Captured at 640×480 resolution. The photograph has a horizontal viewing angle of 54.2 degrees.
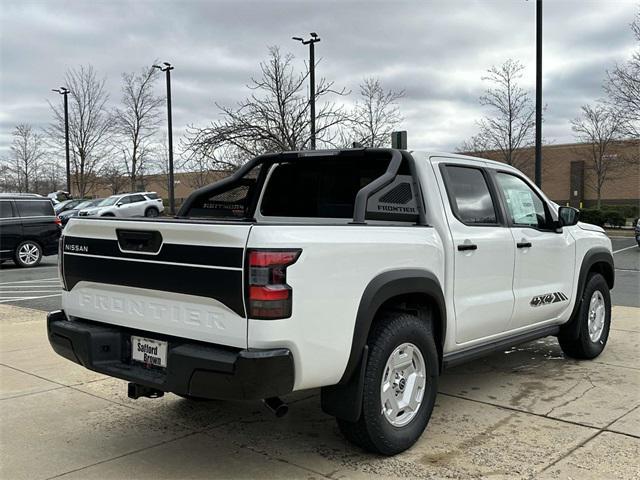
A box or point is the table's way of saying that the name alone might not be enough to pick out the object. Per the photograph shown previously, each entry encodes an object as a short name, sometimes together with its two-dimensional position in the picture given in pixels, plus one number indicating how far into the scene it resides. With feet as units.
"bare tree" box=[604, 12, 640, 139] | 76.54
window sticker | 16.97
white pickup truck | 10.27
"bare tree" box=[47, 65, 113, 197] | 113.29
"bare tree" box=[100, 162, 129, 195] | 127.34
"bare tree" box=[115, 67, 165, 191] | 108.47
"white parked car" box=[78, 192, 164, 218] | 91.56
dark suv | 49.93
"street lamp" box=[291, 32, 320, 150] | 54.34
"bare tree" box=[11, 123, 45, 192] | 144.66
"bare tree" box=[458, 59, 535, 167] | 86.07
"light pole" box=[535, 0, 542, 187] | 53.06
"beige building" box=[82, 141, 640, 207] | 152.15
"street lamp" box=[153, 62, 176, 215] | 84.07
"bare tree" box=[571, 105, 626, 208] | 118.42
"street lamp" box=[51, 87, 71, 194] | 105.09
